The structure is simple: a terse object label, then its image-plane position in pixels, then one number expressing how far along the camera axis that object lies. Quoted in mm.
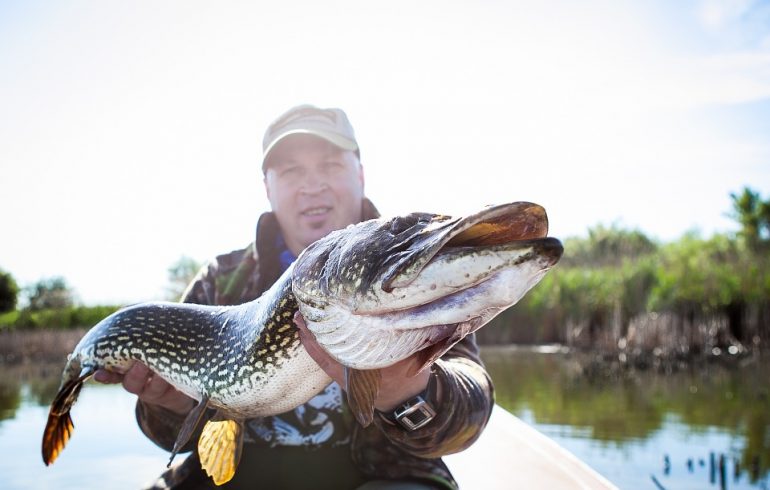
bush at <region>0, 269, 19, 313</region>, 24443
